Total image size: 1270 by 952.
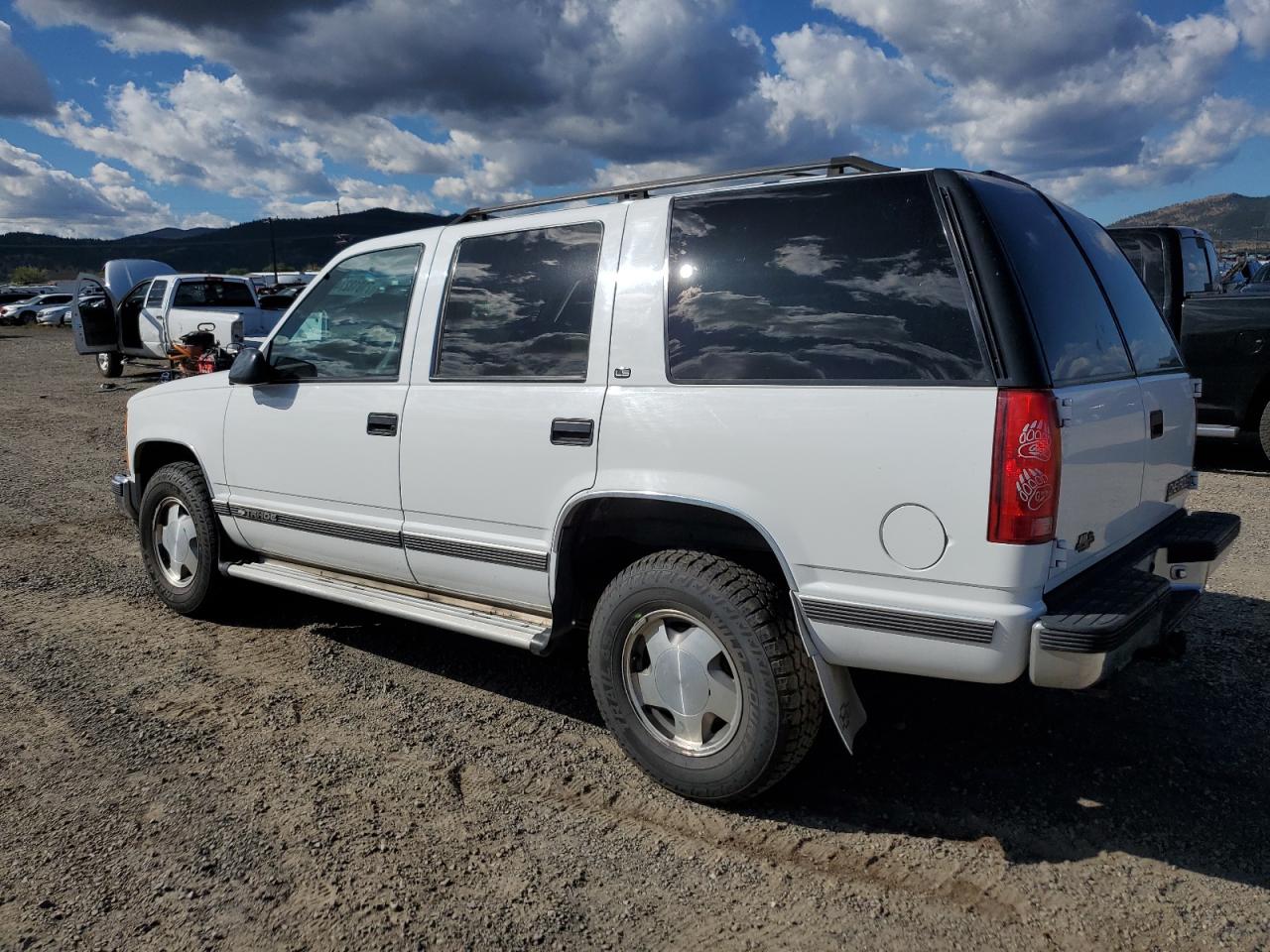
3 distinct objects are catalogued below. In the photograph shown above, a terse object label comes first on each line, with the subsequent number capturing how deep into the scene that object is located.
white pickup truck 17.59
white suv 2.63
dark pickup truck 8.30
